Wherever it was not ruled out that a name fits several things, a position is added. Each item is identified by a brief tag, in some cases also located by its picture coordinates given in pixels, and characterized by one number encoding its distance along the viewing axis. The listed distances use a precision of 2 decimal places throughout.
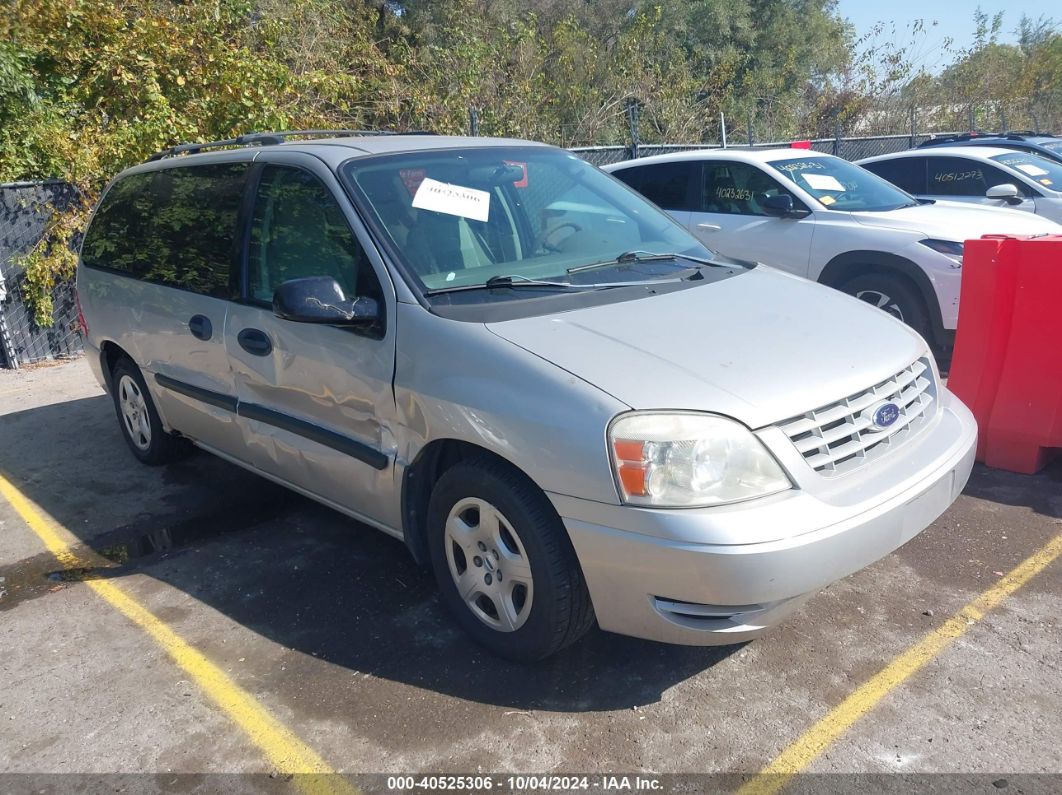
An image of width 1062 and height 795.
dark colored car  11.01
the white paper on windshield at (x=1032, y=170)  9.70
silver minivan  2.79
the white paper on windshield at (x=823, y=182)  7.61
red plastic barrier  4.80
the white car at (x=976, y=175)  9.38
